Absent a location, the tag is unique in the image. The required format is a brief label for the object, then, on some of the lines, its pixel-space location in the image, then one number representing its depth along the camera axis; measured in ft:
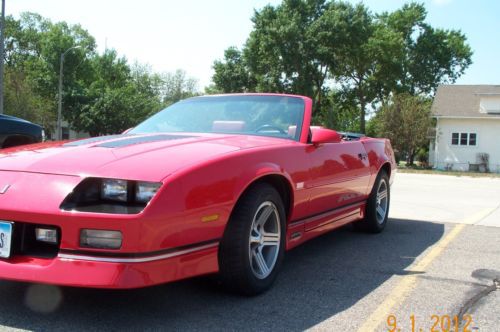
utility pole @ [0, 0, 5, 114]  57.94
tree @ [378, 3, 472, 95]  159.63
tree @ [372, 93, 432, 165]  106.32
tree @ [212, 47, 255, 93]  141.28
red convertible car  8.55
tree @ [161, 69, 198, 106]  232.73
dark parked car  22.63
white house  109.91
